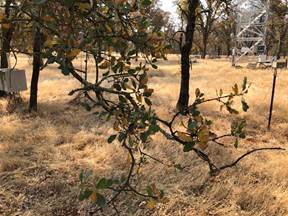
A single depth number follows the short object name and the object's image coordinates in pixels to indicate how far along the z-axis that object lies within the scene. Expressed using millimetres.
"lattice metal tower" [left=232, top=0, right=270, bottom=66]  19666
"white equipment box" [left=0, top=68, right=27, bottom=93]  7813
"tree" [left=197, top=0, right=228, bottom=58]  28545
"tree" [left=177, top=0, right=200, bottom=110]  7755
